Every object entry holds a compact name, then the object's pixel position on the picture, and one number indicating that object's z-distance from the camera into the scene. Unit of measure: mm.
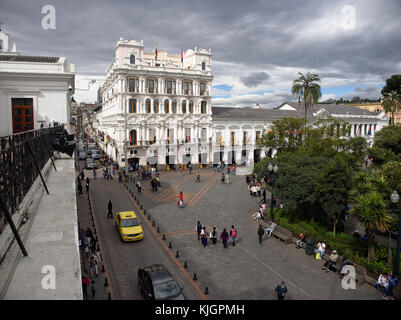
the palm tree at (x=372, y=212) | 14750
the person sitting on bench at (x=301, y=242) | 19047
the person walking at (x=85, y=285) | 12655
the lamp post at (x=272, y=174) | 21266
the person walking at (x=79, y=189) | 30808
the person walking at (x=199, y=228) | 20016
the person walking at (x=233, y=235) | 19422
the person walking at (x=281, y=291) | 12930
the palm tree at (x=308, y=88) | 39594
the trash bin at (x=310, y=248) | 17922
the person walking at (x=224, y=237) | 18844
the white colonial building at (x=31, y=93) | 15078
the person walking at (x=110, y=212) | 24408
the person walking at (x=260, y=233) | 19625
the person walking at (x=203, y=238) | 18828
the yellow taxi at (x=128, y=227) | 19348
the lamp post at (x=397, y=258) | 13469
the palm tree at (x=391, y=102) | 55594
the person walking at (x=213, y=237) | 19359
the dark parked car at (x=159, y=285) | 12234
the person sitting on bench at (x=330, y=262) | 16109
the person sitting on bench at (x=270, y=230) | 21156
